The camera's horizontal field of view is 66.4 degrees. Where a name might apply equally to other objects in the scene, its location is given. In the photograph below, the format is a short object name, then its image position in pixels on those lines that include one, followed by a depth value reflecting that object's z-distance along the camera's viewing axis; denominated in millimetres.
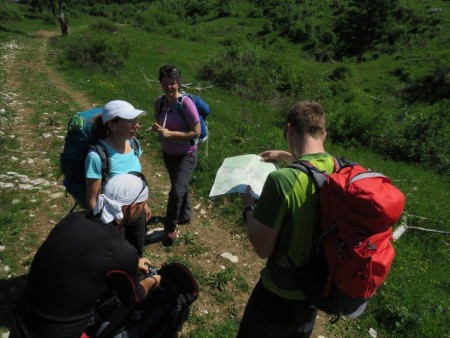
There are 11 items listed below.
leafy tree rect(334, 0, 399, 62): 51844
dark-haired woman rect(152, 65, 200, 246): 4434
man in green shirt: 2197
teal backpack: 3277
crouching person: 2307
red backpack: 1858
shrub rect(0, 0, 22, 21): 35531
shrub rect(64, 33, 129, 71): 18500
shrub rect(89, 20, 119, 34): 32238
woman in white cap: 3225
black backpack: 2988
